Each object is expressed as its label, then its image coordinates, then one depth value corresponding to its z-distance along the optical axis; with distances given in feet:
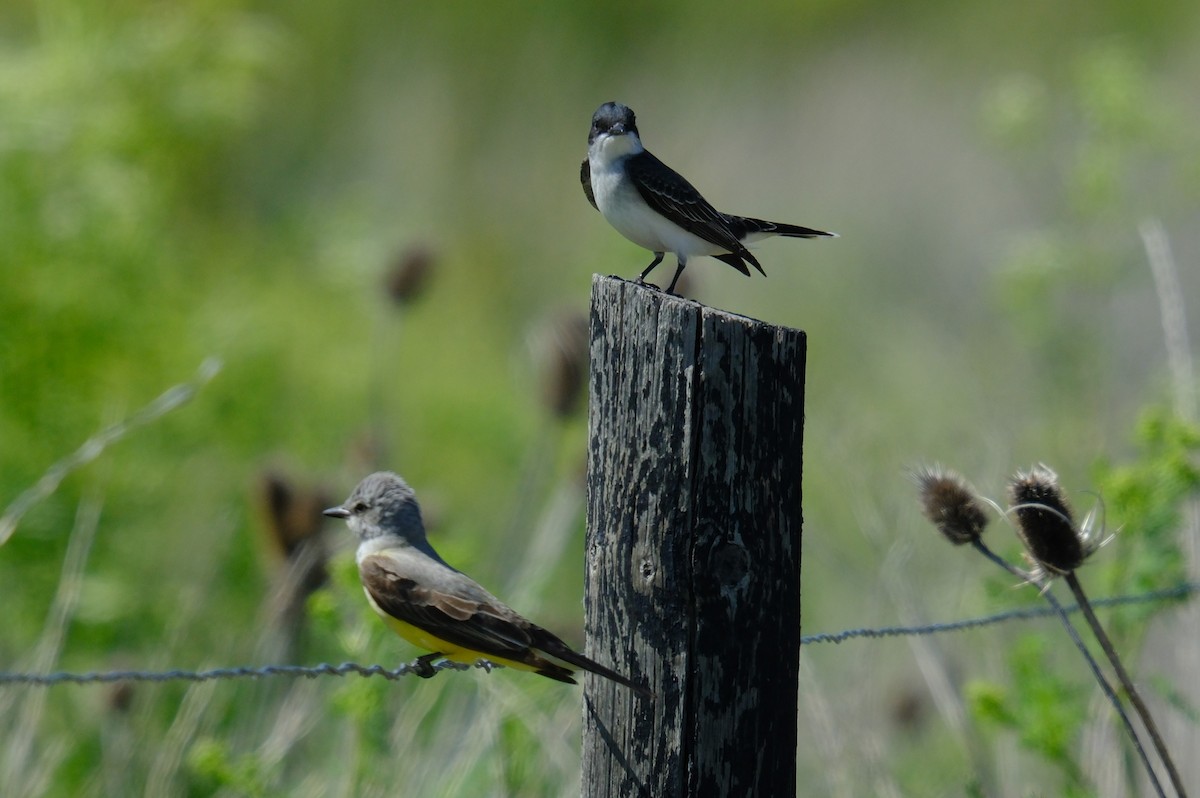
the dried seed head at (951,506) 23.07
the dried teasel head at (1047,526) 22.15
